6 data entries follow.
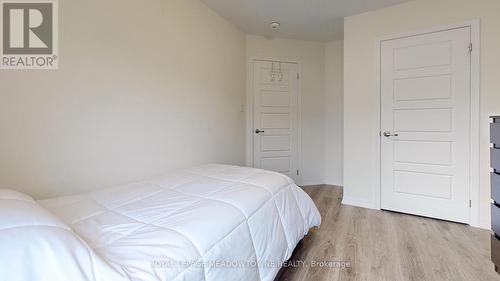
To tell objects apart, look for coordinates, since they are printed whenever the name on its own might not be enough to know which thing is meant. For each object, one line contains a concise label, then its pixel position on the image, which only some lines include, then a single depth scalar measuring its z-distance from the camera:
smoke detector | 3.35
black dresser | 1.49
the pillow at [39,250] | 0.57
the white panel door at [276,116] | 3.88
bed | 0.64
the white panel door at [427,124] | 2.50
